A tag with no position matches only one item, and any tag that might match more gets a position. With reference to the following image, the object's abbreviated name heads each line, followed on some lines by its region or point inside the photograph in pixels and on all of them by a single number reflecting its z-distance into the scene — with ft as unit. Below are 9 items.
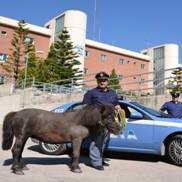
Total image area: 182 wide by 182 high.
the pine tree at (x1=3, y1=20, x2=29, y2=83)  90.36
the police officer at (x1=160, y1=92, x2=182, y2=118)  18.48
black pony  13.07
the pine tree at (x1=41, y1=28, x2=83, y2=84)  83.66
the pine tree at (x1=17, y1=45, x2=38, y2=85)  82.79
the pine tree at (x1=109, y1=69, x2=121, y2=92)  45.93
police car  15.85
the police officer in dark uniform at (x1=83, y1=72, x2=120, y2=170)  13.88
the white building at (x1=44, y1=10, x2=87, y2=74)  99.02
